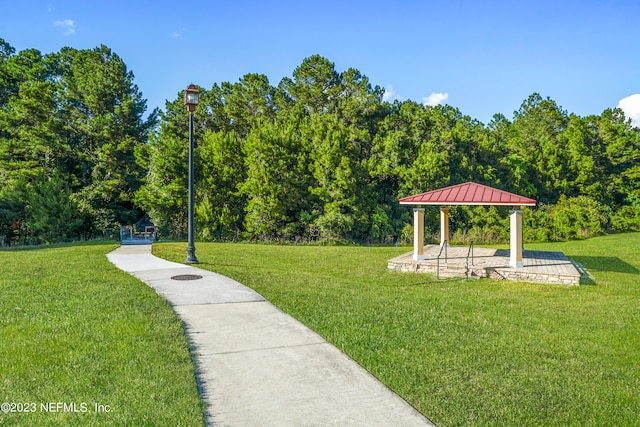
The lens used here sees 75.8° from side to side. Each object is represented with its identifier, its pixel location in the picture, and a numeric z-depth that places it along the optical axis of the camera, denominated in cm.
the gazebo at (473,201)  980
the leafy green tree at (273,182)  2103
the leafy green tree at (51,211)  2059
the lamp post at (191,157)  1006
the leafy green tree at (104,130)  2328
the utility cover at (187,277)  833
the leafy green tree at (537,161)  2748
